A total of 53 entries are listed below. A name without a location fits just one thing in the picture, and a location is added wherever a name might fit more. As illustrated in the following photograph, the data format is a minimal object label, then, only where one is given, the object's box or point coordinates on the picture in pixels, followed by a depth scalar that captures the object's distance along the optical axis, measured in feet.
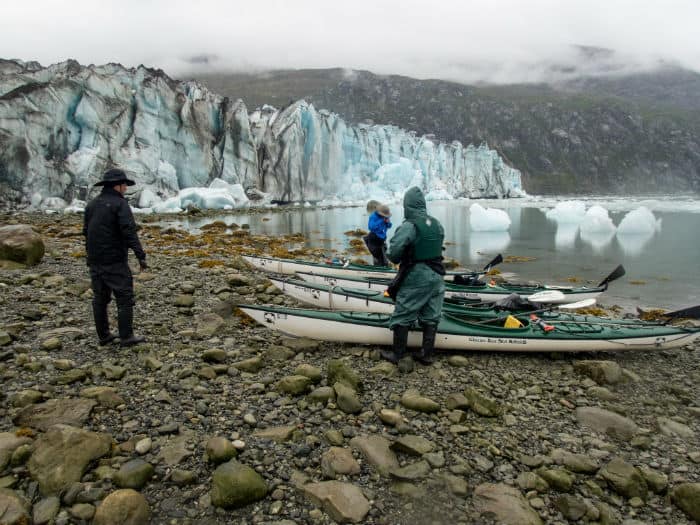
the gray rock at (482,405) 13.23
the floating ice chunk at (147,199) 113.70
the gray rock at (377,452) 10.31
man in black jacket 15.05
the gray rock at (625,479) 10.02
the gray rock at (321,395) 13.03
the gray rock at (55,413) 10.65
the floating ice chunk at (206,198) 120.26
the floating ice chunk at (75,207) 98.18
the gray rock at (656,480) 10.23
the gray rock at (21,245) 28.32
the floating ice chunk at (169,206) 113.50
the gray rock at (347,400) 12.67
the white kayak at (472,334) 17.98
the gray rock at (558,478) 10.07
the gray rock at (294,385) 13.41
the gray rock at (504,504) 8.93
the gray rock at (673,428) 13.02
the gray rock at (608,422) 12.80
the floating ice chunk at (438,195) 213.66
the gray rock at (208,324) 18.46
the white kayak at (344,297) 23.30
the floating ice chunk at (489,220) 85.76
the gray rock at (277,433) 10.96
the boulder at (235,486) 8.70
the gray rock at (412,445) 10.87
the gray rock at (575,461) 10.74
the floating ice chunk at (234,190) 133.49
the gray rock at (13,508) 7.67
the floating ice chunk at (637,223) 78.23
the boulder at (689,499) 9.45
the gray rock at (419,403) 13.03
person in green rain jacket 15.76
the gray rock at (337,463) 10.02
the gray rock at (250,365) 14.98
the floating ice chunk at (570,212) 101.19
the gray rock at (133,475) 8.87
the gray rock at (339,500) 8.67
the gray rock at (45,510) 7.89
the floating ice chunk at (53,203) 99.60
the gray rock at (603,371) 16.44
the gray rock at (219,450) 9.80
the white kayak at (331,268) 31.65
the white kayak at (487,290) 27.89
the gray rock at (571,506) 9.27
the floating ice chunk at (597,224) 83.10
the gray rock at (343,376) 14.06
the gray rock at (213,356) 15.48
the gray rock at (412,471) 9.99
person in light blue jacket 29.94
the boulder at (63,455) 8.65
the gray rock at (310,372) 14.24
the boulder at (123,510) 7.95
